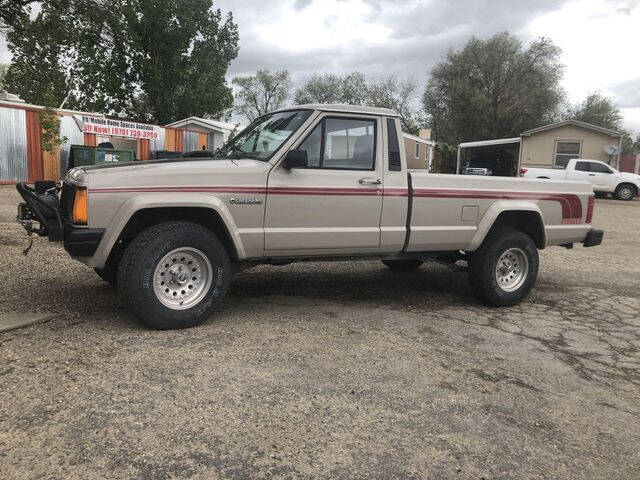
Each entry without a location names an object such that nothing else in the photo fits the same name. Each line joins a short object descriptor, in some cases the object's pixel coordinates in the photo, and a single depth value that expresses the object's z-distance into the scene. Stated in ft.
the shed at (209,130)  90.22
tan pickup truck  13.46
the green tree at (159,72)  109.19
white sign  67.10
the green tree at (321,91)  214.48
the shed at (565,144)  82.38
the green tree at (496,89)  130.52
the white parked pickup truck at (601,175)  75.05
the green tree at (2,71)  125.82
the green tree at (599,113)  178.19
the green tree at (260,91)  221.46
